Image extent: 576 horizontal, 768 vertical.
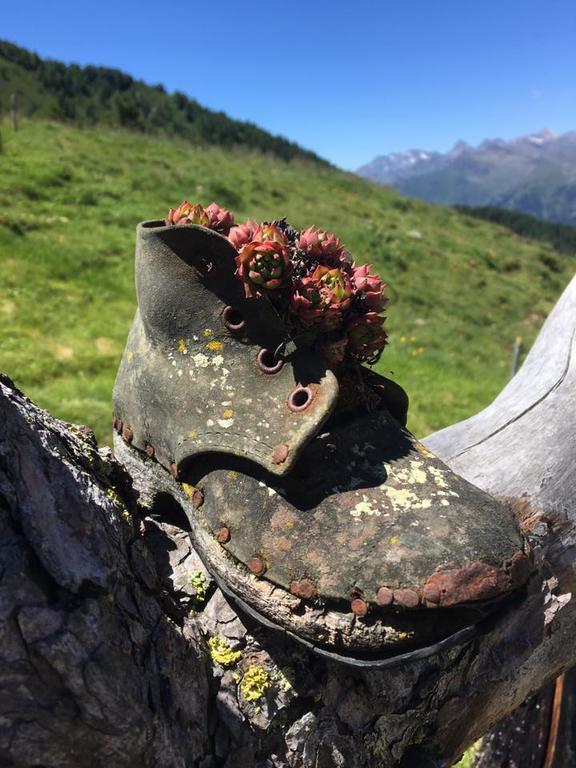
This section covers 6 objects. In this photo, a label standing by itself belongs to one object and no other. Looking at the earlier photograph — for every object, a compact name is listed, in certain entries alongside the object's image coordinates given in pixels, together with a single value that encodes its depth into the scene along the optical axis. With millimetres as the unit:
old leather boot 302
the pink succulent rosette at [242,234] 352
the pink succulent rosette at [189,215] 374
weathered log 248
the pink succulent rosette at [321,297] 339
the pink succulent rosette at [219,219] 381
